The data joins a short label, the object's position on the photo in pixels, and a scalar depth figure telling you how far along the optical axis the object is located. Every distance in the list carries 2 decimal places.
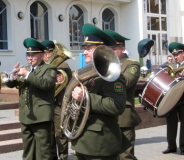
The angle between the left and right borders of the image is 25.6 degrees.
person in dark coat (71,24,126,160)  3.50
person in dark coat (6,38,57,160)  5.06
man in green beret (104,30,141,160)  4.91
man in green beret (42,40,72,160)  6.43
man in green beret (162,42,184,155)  6.99
